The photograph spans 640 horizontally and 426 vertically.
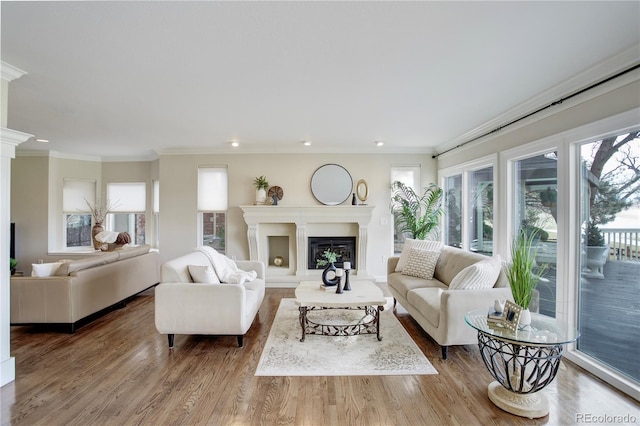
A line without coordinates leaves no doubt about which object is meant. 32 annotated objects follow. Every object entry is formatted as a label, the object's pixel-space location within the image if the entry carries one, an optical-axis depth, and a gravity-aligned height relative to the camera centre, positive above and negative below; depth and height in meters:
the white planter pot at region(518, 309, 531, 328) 2.14 -0.75
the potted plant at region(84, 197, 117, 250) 6.13 -0.03
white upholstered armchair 2.89 -0.94
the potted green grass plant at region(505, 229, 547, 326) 2.13 -0.48
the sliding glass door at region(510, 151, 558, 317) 3.02 +0.02
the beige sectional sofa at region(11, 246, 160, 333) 3.32 -0.96
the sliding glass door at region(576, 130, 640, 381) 2.32 -0.32
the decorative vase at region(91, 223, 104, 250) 6.07 -0.42
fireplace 5.50 -0.31
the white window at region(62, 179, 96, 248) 6.22 +0.03
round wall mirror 5.72 +0.50
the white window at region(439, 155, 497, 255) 4.18 +0.14
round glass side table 1.99 -1.03
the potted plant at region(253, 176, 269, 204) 5.55 +0.42
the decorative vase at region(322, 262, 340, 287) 3.55 -0.79
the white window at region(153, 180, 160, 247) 6.42 -0.09
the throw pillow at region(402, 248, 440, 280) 3.98 -0.68
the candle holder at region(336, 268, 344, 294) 3.33 -0.75
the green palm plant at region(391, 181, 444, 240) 5.34 +0.08
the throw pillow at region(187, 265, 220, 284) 3.04 -0.63
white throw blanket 3.42 -0.71
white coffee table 3.06 -0.92
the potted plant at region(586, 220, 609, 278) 2.56 -0.31
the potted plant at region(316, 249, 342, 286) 3.55 -0.75
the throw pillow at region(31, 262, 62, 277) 3.40 -0.67
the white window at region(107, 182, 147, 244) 6.51 +0.08
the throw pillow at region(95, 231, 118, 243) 6.00 -0.51
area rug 2.56 -1.35
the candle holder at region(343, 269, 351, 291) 3.44 -0.81
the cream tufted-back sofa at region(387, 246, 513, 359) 2.68 -0.88
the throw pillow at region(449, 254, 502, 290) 2.80 -0.60
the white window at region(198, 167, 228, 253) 5.80 +0.38
